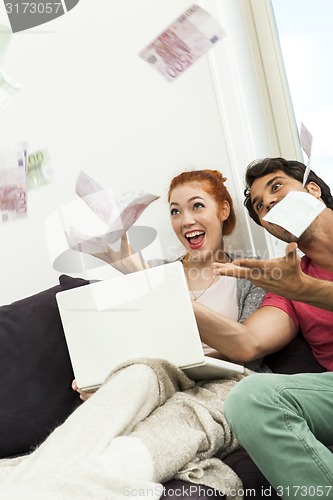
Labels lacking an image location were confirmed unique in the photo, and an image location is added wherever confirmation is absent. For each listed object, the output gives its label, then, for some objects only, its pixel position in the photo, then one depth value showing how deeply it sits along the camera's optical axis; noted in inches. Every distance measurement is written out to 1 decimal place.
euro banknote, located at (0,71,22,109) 100.0
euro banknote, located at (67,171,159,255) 87.7
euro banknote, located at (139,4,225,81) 94.8
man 56.7
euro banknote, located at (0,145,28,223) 96.4
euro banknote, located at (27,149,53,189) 100.1
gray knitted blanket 52.1
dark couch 76.8
